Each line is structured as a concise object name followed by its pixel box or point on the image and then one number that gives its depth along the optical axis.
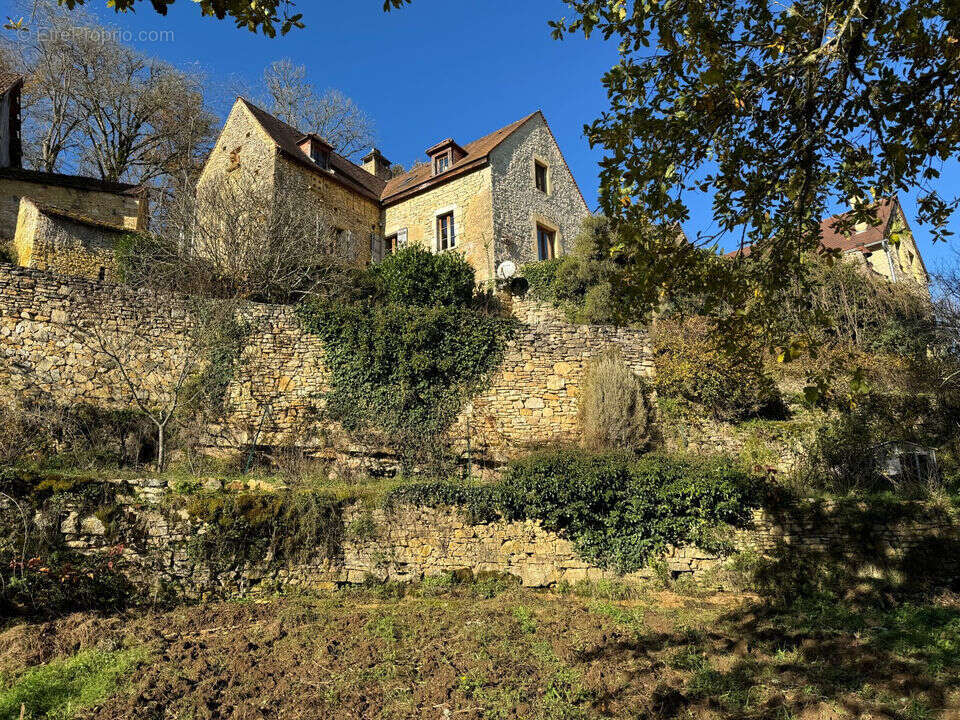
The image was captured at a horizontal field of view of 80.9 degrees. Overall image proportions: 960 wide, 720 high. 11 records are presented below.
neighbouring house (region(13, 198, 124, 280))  13.84
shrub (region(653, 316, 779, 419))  10.08
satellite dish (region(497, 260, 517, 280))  15.79
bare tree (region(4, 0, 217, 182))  21.97
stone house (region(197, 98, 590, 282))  16.11
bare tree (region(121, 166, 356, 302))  12.45
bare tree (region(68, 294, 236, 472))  9.65
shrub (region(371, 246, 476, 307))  13.62
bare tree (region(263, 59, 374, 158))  26.39
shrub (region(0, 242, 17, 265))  13.47
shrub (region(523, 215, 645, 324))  13.69
